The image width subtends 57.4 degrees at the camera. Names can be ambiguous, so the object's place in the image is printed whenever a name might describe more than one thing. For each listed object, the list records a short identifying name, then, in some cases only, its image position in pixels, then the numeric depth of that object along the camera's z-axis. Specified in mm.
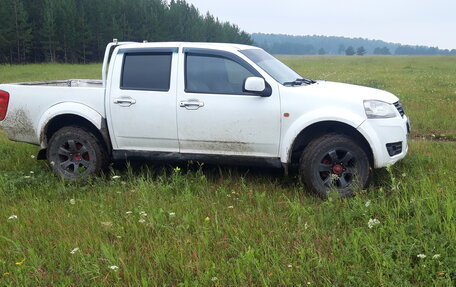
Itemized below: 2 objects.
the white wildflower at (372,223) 3619
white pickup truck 4684
